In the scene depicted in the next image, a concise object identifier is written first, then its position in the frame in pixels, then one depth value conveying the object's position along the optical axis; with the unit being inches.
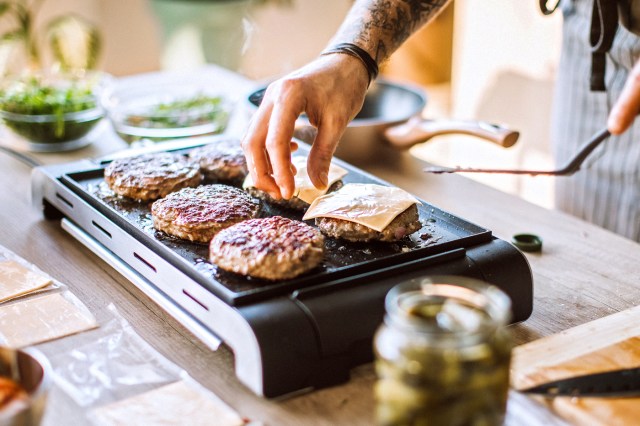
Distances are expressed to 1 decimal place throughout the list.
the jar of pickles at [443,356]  33.8
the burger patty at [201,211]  56.9
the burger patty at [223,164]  70.4
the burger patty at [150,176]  65.2
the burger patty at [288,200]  64.0
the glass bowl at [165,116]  90.4
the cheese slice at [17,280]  56.6
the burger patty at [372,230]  55.7
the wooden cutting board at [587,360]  41.8
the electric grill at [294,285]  45.5
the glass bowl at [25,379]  37.5
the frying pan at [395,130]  76.4
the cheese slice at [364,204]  56.0
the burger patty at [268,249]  49.5
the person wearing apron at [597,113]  77.2
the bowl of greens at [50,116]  89.6
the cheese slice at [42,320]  51.4
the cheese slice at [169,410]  42.6
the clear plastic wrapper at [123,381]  43.4
